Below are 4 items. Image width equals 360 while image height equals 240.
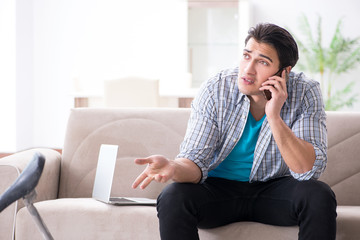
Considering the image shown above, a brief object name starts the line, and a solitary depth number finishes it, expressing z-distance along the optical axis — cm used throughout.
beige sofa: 301
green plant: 819
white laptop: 318
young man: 280
